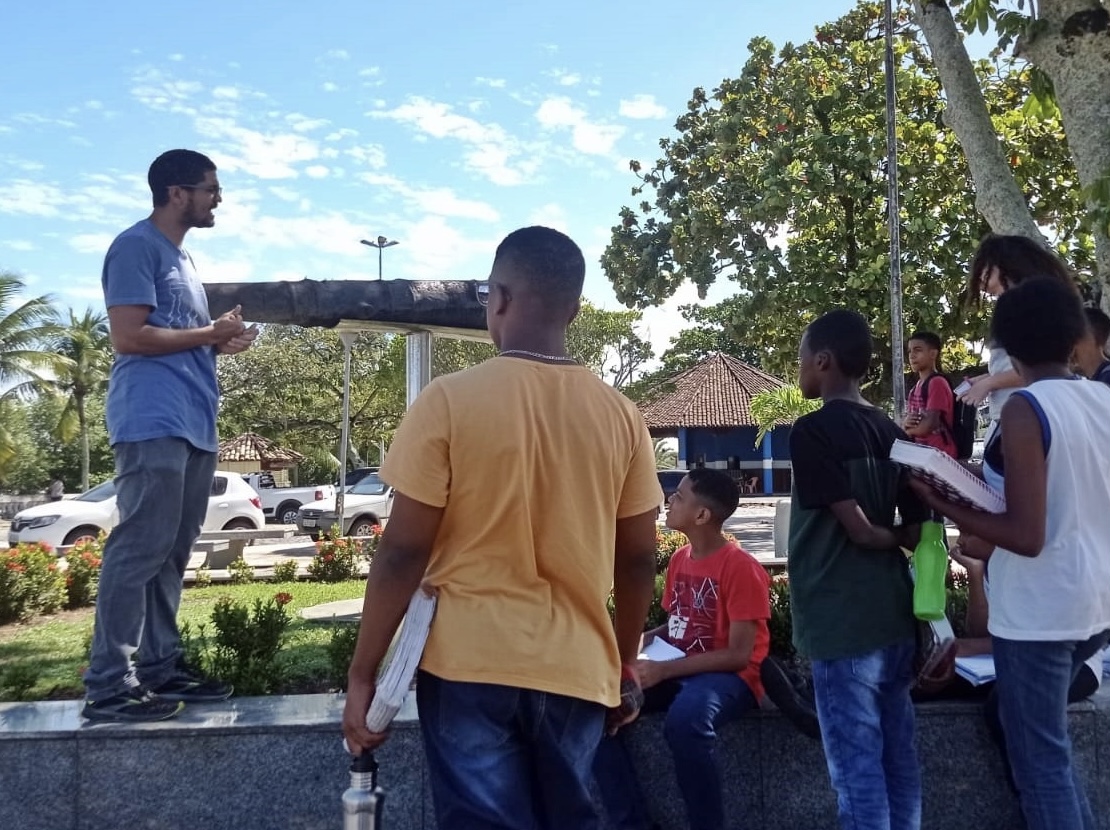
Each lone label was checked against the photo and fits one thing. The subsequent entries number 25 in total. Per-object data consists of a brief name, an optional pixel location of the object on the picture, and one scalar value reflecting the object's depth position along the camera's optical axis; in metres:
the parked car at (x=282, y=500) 29.64
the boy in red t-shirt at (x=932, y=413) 5.62
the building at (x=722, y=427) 36.62
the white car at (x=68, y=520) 14.67
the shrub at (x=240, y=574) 10.45
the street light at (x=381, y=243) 31.05
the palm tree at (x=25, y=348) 33.75
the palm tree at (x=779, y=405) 14.75
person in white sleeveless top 2.51
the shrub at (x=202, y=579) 10.19
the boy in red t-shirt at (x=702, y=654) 3.20
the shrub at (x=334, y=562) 10.64
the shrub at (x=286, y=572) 10.63
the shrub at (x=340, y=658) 3.96
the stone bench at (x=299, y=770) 3.26
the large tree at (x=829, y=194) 14.52
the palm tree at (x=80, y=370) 37.66
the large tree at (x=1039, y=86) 5.19
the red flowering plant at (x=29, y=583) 7.18
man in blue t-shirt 3.35
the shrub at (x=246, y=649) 3.88
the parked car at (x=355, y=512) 17.55
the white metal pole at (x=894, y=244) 12.77
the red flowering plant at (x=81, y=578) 8.01
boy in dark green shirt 2.83
